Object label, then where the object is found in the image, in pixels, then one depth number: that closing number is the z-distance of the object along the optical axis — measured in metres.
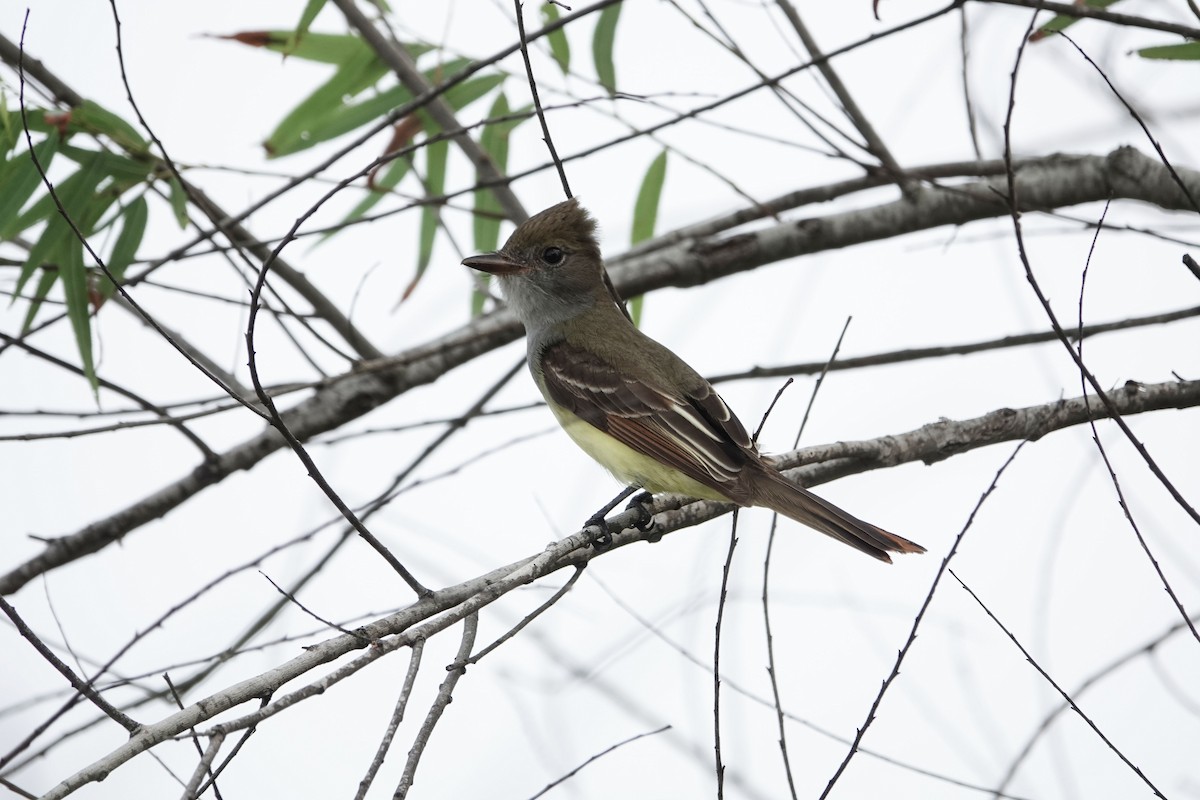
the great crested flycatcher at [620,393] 8.09
